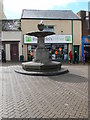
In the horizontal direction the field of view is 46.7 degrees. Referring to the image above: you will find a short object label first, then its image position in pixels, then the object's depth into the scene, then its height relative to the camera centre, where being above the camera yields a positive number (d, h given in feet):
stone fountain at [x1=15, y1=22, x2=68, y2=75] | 23.83 -1.94
